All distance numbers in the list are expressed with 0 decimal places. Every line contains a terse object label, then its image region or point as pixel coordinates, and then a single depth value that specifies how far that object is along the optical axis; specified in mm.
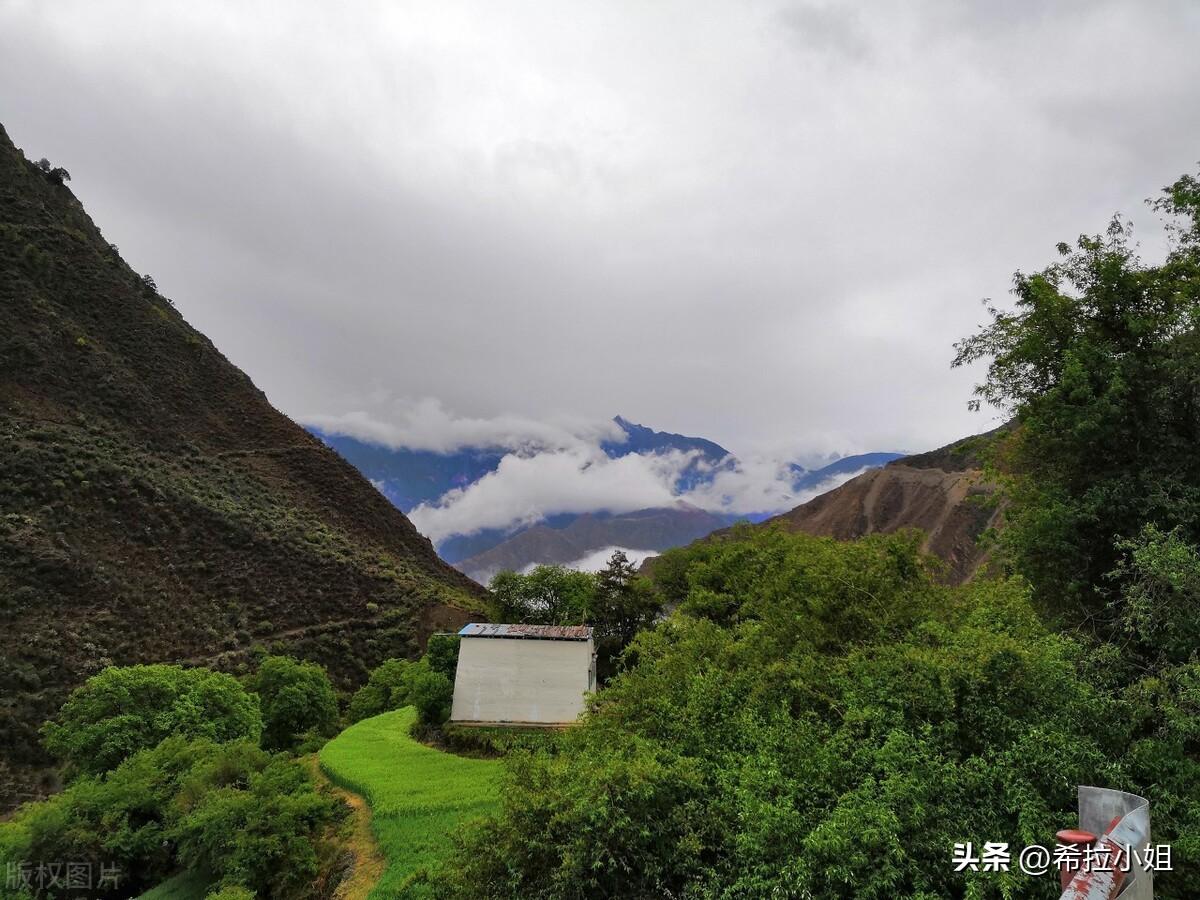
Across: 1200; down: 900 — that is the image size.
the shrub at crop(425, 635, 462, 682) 29312
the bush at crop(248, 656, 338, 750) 31953
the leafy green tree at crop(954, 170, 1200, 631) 13883
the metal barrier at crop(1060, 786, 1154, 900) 5891
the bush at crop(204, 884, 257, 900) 12859
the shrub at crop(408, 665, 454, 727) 25162
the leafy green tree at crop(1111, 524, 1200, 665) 9594
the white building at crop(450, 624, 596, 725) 24484
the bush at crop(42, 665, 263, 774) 23297
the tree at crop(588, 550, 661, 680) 37625
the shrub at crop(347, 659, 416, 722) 35625
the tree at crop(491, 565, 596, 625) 41938
